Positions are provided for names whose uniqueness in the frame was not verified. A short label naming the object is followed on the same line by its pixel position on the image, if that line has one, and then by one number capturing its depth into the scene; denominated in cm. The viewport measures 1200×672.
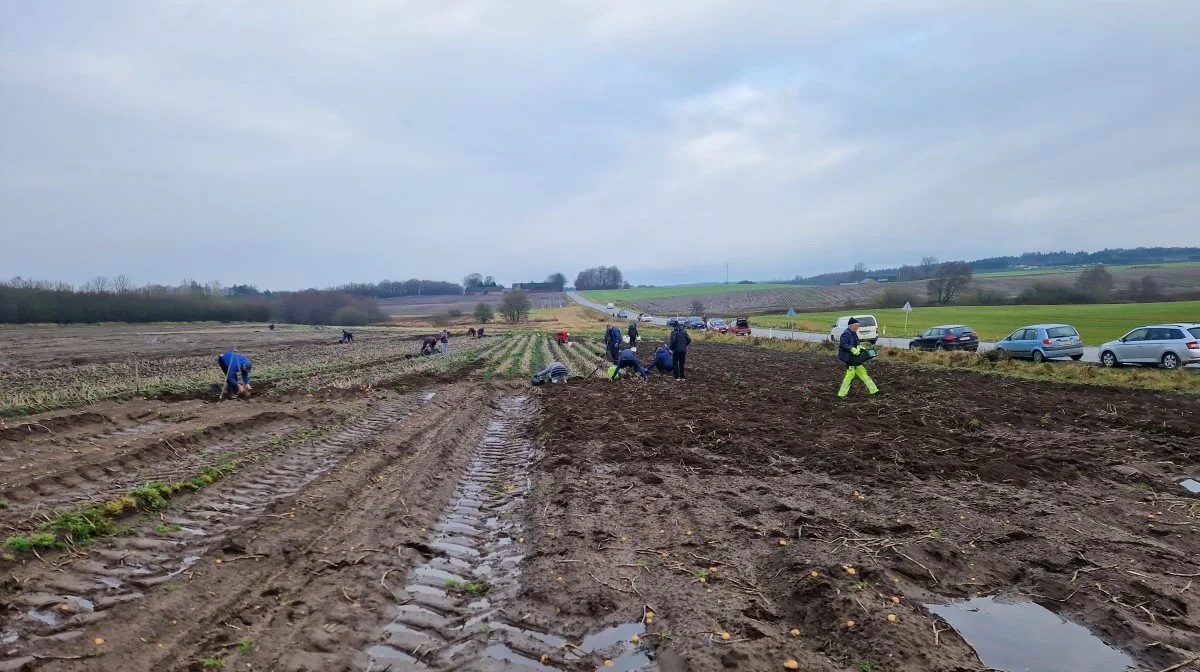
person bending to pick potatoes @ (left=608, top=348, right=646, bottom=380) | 1797
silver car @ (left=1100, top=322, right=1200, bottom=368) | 1739
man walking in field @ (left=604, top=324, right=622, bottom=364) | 2245
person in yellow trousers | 1362
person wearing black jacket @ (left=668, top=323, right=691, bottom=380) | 1797
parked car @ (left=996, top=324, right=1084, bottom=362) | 2156
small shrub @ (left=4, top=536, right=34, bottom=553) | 512
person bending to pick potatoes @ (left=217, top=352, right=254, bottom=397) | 1507
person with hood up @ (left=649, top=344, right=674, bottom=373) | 1820
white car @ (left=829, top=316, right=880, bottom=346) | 3327
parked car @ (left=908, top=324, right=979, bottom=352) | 2816
